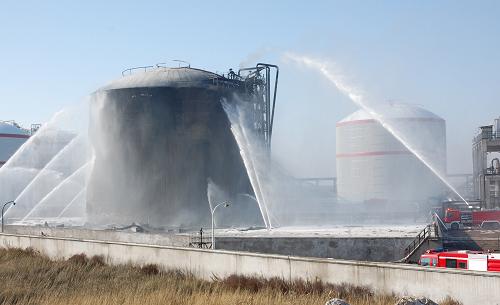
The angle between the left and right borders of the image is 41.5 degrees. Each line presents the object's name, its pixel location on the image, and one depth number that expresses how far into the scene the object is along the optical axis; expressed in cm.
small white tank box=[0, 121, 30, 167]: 8912
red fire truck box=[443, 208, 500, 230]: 4225
